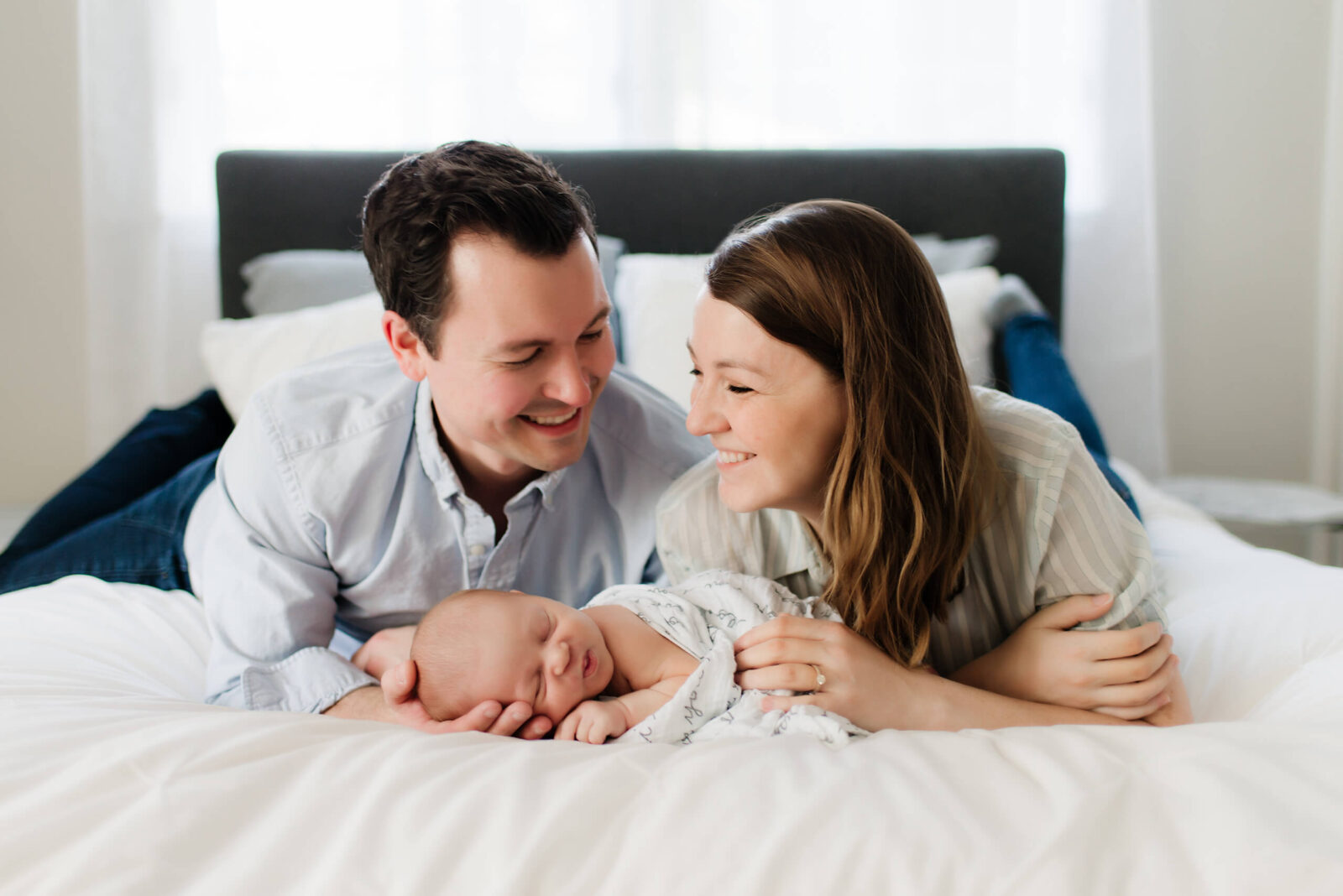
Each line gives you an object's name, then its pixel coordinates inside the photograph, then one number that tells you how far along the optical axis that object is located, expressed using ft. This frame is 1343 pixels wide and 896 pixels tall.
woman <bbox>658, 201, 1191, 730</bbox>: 3.76
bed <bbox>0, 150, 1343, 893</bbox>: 2.43
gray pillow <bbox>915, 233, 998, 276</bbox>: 8.21
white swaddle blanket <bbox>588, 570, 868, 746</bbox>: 3.60
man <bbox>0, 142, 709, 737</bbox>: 4.24
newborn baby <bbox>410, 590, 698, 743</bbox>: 3.96
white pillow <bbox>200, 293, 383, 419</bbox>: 7.01
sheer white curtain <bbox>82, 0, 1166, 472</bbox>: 9.11
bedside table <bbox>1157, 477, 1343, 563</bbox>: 7.54
